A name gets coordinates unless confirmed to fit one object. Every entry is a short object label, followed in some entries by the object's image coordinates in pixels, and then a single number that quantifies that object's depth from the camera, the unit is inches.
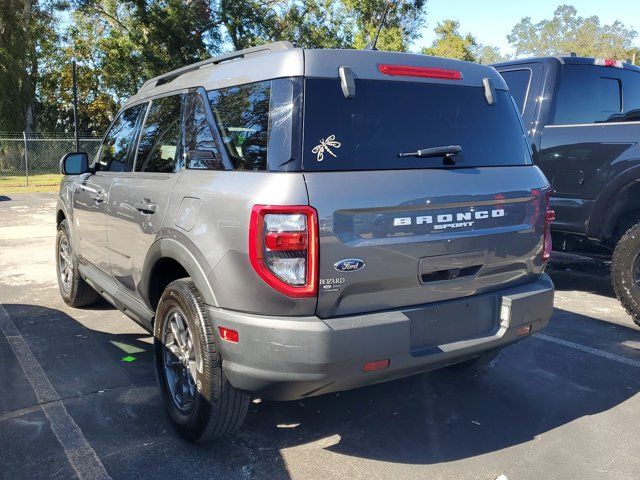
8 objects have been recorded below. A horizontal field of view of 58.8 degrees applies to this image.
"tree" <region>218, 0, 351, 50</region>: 1056.8
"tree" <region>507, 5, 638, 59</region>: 3464.6
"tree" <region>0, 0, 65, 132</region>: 1194.0
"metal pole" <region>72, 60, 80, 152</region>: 722.3
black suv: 197.3
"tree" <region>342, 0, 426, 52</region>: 1205.7
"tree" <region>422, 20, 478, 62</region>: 1603.0
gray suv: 97.7
